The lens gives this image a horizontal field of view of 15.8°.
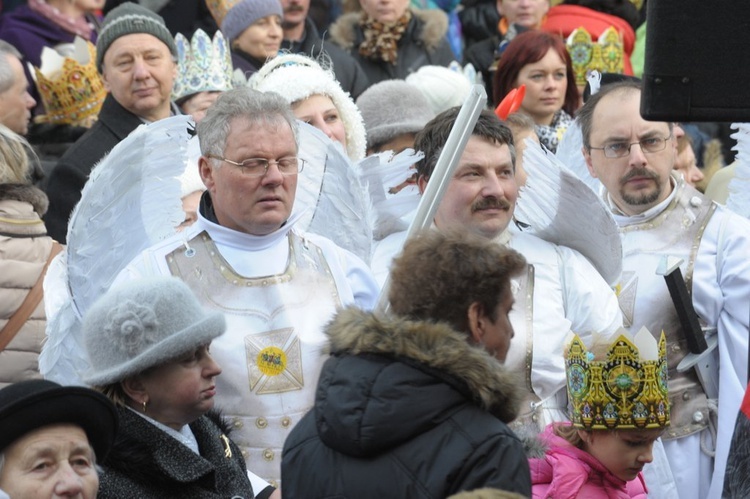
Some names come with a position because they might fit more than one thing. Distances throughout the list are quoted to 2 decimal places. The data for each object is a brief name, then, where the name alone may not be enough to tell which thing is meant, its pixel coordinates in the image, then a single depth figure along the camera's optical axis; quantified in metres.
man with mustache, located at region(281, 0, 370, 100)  15.56
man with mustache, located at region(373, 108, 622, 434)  9.86
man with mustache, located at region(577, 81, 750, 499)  11.05
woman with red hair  14.94
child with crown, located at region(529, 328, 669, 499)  8.63
